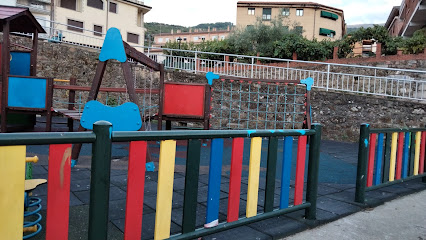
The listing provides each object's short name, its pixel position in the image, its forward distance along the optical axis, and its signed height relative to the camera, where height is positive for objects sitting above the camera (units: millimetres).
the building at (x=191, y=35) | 73062 +14691
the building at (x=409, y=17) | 18469 +5911
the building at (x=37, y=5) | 28769 +7723
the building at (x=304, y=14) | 39219 +11050
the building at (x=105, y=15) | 31094 +8129
